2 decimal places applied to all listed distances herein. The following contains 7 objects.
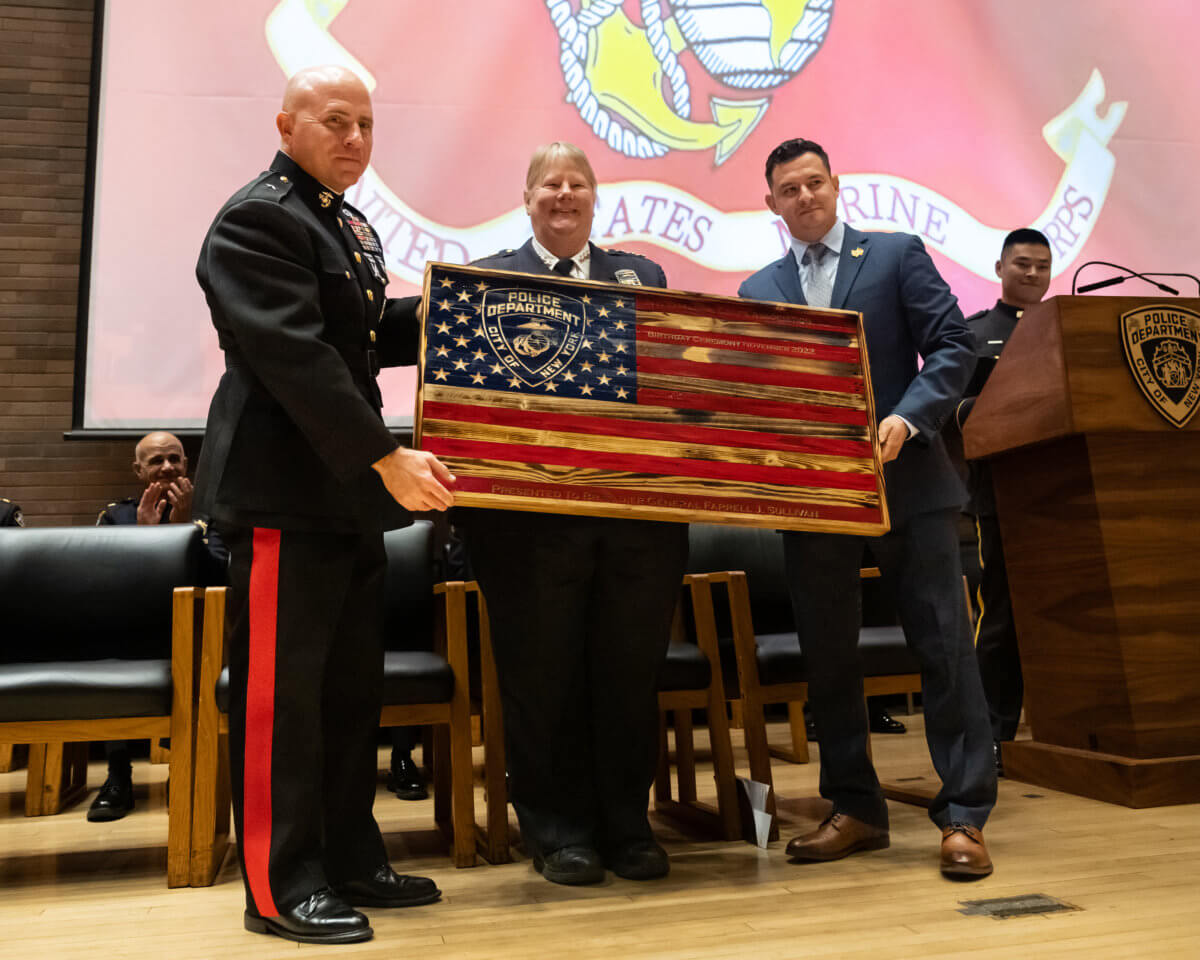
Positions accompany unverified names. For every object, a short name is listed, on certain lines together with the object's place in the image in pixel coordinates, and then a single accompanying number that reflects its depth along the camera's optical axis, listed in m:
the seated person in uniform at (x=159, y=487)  3.85
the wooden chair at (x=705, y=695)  2.54
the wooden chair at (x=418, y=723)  2.24
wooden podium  2.64
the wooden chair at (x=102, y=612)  2.26
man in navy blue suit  2.21
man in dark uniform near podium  3.39
